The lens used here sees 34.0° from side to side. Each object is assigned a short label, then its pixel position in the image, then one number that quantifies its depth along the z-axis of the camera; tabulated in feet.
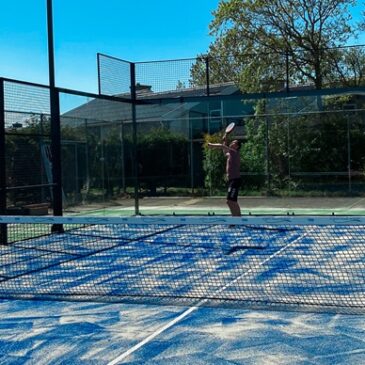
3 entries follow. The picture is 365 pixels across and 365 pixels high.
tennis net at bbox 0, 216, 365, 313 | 20.65
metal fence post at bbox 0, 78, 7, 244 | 34.04
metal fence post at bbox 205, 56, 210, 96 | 50.31
